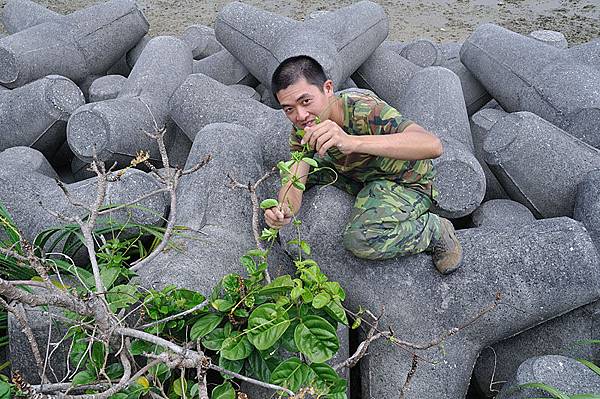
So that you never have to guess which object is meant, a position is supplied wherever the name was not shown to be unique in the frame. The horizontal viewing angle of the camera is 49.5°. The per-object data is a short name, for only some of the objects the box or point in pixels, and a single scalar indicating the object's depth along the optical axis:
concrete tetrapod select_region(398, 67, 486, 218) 1.81
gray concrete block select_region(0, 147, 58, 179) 1.97
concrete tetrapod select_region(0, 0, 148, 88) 2.39
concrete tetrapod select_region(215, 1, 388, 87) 2.30
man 1.44
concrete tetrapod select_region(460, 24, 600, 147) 2.02
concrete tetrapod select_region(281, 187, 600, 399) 1.45
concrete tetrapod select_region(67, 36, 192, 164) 1.99
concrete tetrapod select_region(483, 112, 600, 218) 1.79
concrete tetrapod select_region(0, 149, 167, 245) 1.74
